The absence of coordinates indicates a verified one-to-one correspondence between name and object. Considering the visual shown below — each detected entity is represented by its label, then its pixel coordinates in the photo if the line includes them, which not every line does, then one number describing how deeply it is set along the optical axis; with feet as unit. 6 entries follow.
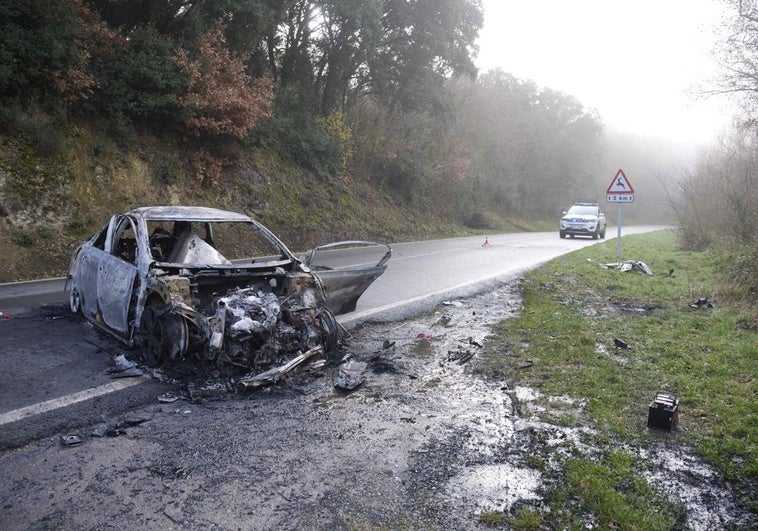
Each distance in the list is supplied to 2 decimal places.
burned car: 16.22
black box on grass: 13.42
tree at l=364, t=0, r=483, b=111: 82.89
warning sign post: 49.11
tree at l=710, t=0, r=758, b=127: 37.22
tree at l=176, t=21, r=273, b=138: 51.78
